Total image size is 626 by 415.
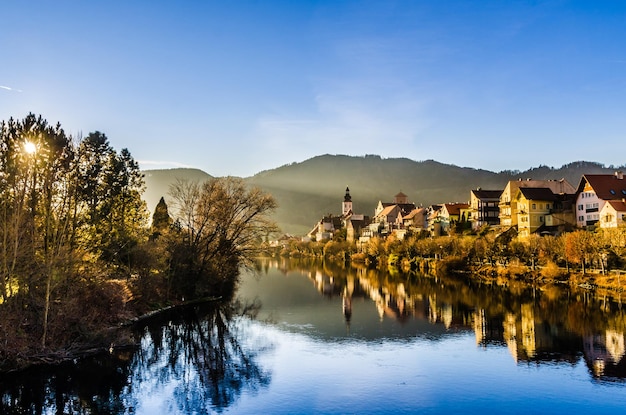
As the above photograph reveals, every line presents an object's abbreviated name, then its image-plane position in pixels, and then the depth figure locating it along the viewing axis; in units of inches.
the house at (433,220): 4079.7
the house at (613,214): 2476.6
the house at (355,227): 5855.3
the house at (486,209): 3720.5
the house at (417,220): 4662.9
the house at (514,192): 3316.9
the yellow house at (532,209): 3043.8
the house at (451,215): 4001.0
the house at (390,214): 5247.0
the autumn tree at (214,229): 1845.5
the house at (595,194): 2787.9
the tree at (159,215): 2634.1
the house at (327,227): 7027.6
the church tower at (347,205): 7649.1
